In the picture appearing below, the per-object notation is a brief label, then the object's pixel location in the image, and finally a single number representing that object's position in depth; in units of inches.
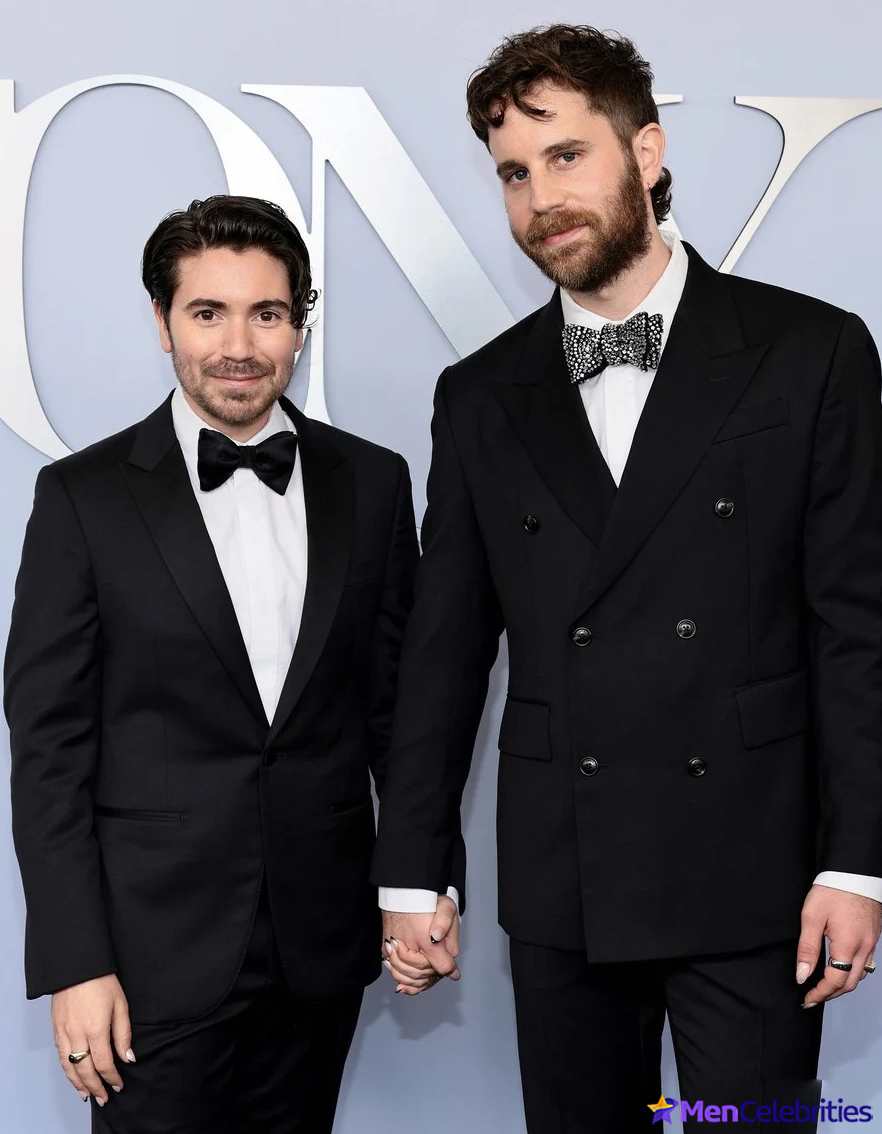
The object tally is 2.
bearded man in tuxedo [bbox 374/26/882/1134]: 79.0
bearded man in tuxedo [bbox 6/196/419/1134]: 82.6
